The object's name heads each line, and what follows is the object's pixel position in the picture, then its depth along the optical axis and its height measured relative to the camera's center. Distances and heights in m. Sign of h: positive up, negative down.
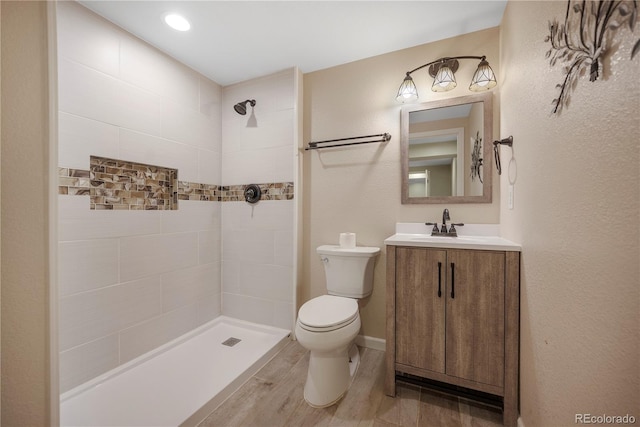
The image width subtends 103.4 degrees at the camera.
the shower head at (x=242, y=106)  2.29 +0.95
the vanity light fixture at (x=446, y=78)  1.64 +0.90
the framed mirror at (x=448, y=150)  1.74 +0.45
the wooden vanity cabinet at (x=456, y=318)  1.28 -0.58
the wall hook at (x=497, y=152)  1.51 +0.39
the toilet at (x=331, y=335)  1.41 -0.70
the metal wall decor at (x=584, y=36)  0.60 +0.49
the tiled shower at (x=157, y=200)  1.50 +0.09
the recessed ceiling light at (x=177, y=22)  1.64 +1.26
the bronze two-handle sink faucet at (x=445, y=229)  1.74 -0.12
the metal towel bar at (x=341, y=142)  1.97 +0.58
